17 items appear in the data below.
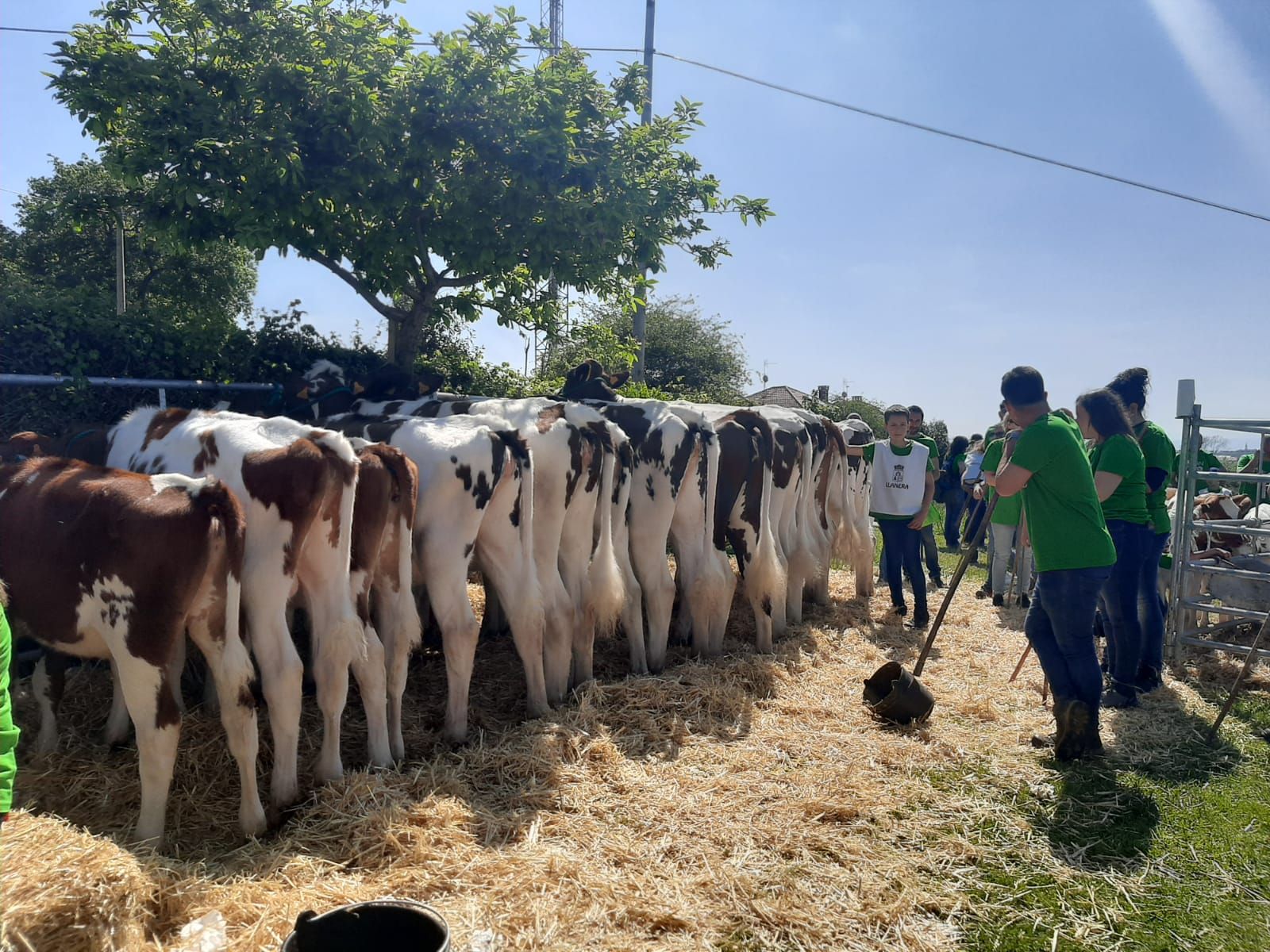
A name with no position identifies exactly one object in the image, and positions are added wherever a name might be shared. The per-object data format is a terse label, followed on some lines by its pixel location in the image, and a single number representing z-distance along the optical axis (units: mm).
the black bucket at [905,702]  5547
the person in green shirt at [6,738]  1987
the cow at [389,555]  4598
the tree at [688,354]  31438
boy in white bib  8500
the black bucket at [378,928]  2518
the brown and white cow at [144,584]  3607
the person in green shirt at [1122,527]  5785
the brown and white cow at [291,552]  4094
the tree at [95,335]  6355
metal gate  6898
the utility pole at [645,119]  14805
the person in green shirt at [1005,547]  9070
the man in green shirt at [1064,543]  4902
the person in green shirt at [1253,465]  8117
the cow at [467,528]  5137
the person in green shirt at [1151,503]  6445
